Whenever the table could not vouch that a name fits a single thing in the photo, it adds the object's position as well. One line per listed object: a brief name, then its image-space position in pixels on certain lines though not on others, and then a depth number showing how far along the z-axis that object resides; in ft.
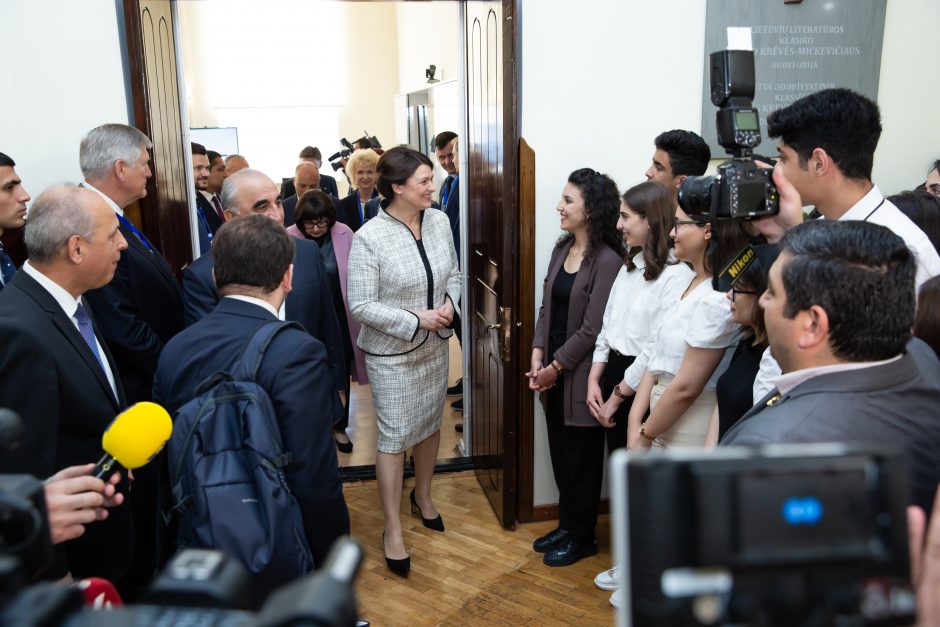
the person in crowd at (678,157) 9.66
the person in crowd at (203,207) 12.60
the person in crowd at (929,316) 5.26
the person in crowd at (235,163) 18.94
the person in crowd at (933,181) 10.95
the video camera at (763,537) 2.17
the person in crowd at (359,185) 18.72
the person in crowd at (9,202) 8.11
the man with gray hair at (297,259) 8.96
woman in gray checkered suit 9.78
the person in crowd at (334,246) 13.50
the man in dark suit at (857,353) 4.01
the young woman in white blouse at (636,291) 8.58
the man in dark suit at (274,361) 5.42
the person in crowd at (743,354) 6.22
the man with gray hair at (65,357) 5.32
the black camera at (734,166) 6.11
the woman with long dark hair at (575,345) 9.55
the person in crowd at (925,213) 7.92
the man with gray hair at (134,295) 7.64
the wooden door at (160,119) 9.36
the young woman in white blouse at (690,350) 7.03
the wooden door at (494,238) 9.90
